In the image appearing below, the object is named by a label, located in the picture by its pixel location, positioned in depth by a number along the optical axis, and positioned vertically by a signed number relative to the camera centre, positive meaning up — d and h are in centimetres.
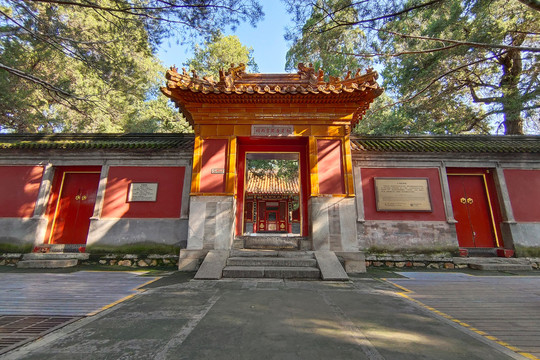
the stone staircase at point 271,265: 460 -73
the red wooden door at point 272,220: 1616 +82
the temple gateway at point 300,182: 589 +152
